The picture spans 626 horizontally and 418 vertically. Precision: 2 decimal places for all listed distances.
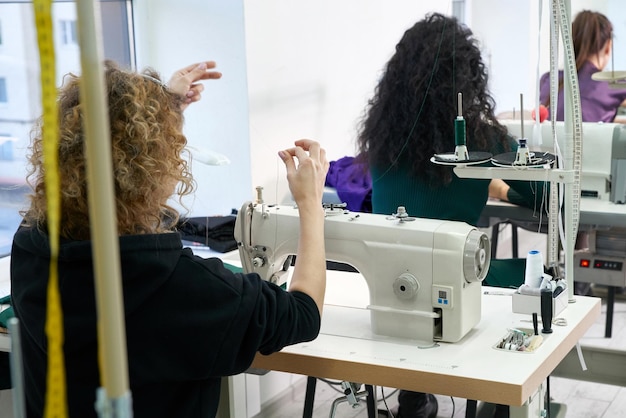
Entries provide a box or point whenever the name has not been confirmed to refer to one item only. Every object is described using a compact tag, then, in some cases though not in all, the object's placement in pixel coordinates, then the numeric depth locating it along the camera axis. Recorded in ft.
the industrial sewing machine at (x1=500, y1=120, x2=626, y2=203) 10.12
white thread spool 5.79
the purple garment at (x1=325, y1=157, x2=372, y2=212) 9.58
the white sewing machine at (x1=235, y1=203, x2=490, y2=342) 5.35
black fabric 8.41
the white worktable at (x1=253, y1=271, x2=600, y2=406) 4.86
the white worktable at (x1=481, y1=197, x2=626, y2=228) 9.84
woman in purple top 13.47
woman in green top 7.93
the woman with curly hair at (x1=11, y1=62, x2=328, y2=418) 4.15
